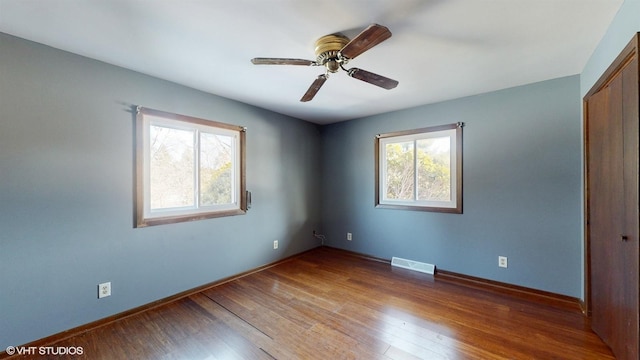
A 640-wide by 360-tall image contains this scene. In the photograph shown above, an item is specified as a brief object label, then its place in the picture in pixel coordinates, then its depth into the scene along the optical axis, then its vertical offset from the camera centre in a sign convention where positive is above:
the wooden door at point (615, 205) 1.42 -0.19
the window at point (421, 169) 3.20 +0.15
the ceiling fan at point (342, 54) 1.41 +0.83
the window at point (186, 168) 2.45 +0.14
